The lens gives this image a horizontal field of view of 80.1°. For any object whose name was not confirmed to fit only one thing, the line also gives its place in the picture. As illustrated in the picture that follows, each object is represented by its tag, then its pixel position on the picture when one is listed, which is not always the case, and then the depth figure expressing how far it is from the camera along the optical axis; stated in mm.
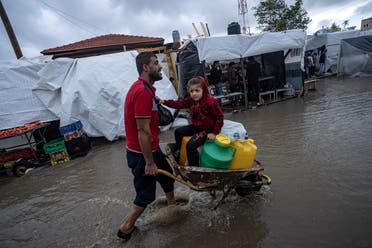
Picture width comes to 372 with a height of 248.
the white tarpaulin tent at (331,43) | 16953
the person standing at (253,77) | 10336
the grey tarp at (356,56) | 13086
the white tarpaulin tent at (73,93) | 7625
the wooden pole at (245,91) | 9281
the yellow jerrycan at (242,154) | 2740
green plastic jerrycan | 2667
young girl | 2893
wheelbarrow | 2660
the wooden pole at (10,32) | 9788
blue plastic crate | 6844
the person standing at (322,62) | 17156
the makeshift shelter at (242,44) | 8094
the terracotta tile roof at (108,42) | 14855
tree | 24781
